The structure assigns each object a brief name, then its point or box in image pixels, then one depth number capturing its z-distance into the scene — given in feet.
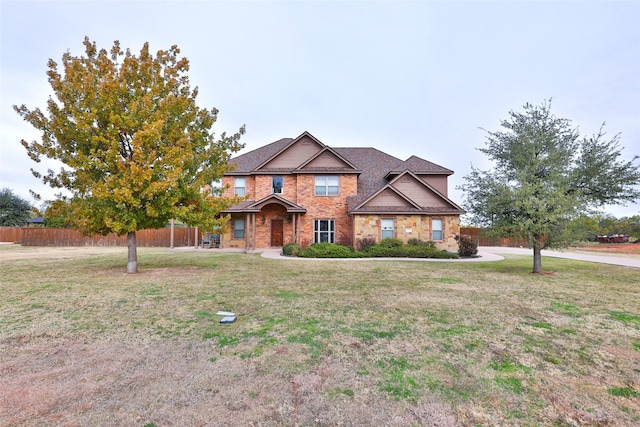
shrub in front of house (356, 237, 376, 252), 61.46
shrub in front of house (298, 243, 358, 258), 55.36
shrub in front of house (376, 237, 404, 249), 59.41
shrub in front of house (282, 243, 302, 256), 56.34
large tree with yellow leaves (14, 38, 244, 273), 29.71
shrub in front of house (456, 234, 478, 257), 59.52
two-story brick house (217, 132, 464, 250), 63.52
